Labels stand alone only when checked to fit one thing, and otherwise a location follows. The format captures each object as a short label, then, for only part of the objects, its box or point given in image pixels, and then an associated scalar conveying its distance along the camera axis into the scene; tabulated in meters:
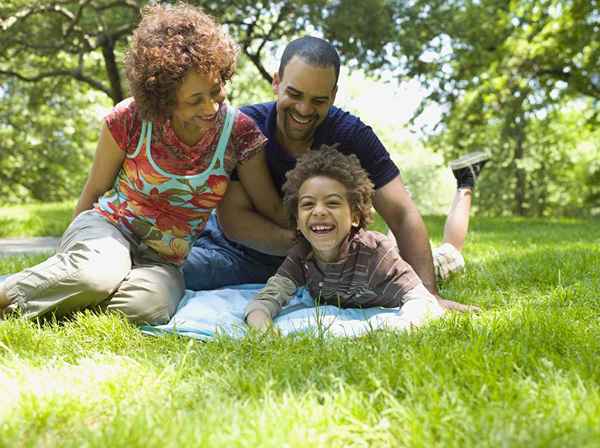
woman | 2.86
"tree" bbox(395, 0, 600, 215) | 10.49
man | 3.32
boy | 3.13
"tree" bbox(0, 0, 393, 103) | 9.52
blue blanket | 2.63
